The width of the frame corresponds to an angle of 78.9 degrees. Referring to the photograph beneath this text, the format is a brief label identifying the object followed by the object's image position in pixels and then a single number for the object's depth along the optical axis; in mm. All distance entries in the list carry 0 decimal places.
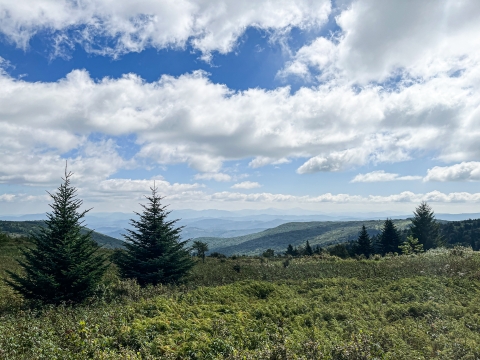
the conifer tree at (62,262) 12812
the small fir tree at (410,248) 37266
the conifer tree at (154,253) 17359
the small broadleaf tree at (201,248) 33375
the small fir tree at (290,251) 53222
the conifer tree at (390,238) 49000
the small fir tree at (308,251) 48012
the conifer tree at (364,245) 46875
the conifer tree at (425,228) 49906
